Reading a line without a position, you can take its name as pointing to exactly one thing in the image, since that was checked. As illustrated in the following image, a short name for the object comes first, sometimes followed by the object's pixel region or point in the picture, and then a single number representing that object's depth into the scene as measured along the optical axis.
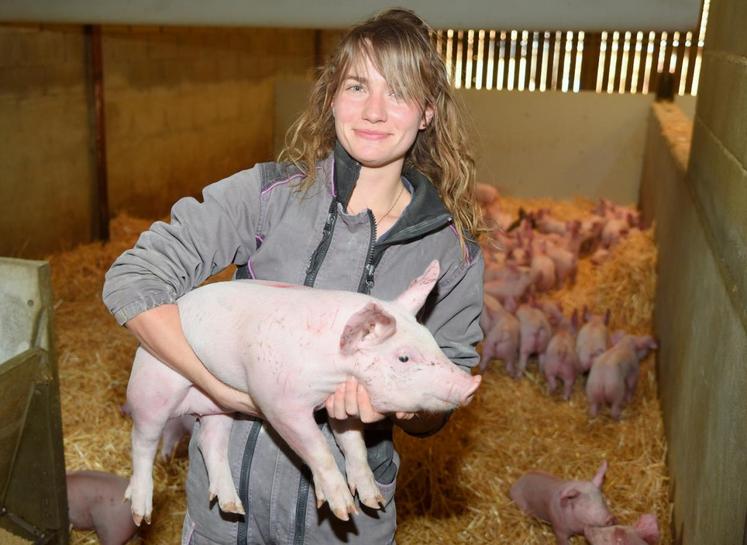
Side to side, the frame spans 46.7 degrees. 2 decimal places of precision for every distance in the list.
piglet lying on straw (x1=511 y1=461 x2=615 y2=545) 3.24
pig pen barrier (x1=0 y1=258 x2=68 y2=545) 2.46
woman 1.75
